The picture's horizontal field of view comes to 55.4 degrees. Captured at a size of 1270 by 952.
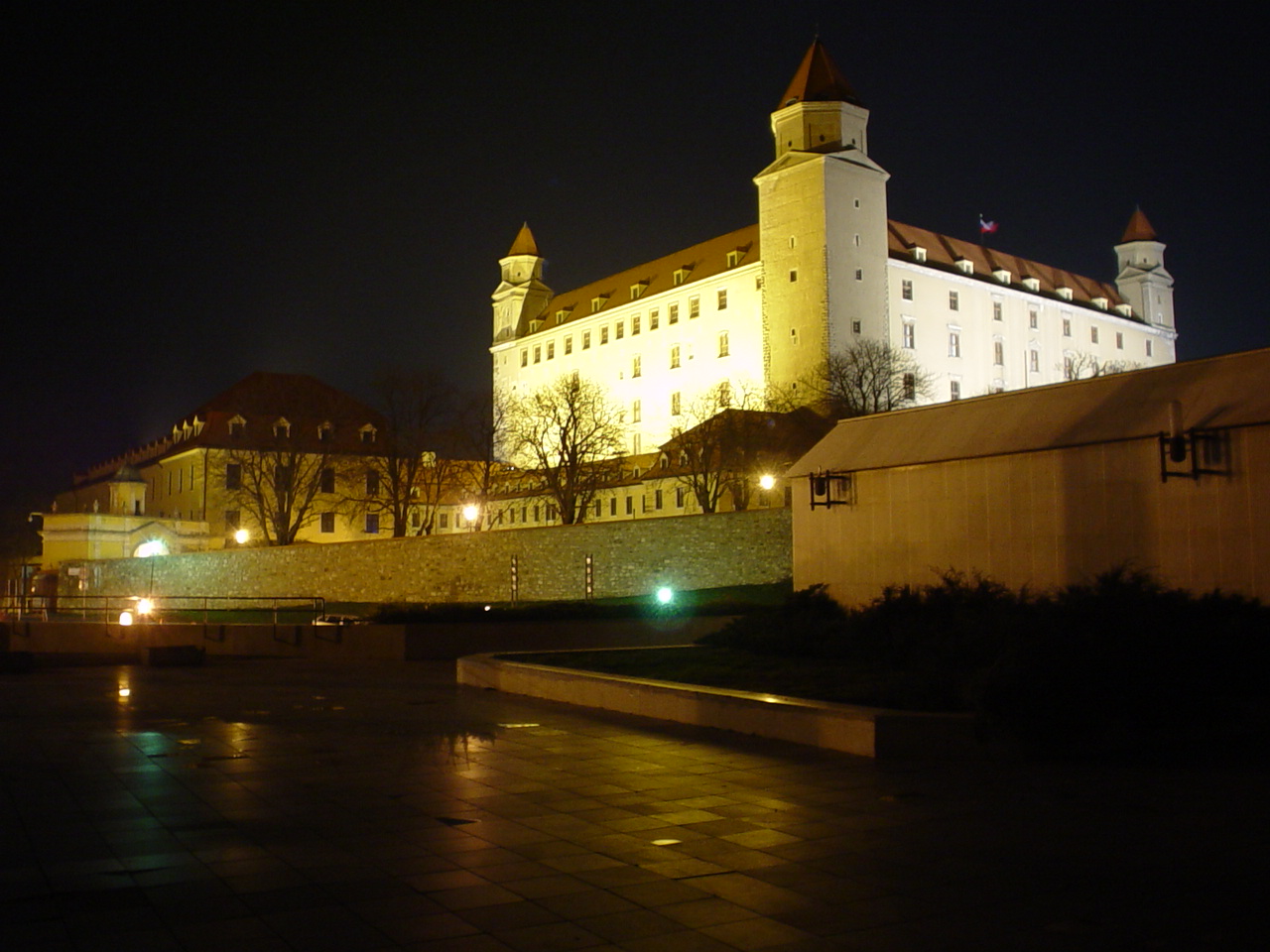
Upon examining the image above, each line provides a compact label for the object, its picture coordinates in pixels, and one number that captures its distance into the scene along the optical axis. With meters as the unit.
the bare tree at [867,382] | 63.62
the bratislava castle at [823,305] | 80.62
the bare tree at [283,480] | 67.12
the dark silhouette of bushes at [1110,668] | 9.91
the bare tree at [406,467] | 63.28
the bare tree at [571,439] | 62.53
